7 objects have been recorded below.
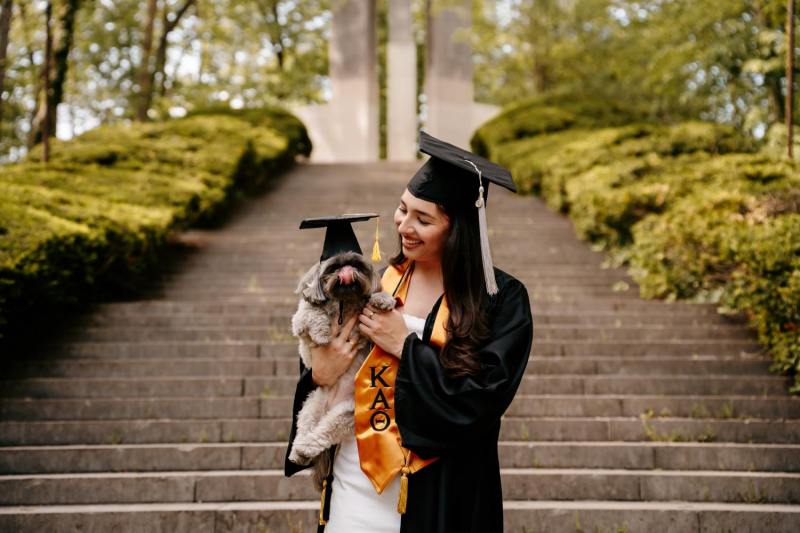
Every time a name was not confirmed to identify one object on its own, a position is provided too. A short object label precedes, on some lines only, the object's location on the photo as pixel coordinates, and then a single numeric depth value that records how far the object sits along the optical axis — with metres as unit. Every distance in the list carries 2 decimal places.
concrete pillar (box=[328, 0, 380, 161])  22.17
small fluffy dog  2.27
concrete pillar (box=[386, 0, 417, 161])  22.55
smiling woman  2.18
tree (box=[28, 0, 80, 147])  13.52
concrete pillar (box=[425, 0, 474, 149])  21.92
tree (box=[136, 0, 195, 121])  17.22
